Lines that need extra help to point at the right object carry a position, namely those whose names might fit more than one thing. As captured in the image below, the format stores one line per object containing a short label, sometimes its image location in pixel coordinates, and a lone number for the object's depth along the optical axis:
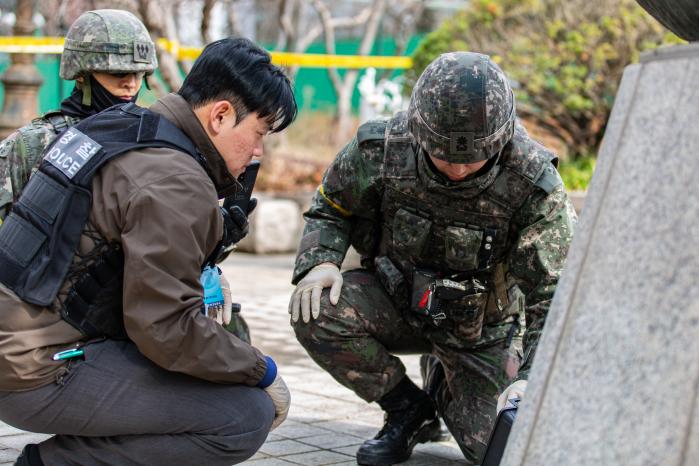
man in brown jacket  2.47
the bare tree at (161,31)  10.95
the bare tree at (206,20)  11.22
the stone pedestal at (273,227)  10.22
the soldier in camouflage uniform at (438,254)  3.32
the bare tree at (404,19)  18.42
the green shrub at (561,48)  9.37
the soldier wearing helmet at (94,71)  3.65
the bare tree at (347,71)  16.30
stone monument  1.87
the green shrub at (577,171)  8.69
